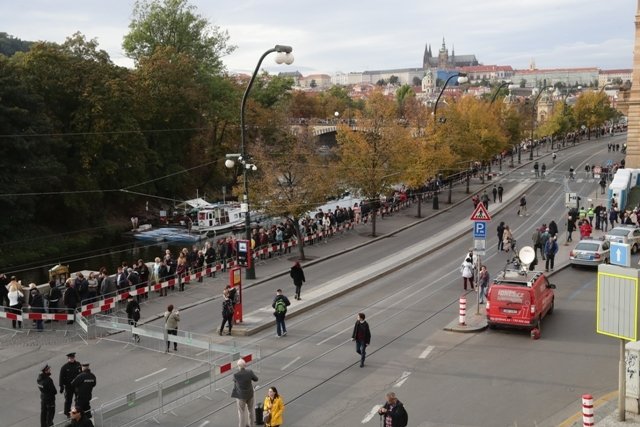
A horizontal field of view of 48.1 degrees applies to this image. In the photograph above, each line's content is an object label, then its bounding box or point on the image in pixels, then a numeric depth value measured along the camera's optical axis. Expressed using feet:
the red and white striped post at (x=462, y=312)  75.59
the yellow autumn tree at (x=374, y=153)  143.54
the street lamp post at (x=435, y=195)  170.40
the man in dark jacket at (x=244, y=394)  48.60
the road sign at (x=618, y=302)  48.06
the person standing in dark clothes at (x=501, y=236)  123.71
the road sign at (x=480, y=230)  80.03
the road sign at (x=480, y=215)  79.25
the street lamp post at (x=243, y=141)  78.43
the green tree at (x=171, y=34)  275.80
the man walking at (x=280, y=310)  72.64
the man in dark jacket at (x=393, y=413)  43.73
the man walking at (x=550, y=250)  103.35
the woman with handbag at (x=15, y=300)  80.51
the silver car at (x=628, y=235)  113.29
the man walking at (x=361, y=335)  62.59
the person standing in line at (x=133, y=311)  76.18
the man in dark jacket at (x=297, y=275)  88.33
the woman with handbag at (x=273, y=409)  47.37
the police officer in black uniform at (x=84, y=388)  50.19
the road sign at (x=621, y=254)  53.08
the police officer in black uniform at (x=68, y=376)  53.57
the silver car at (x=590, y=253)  104.22
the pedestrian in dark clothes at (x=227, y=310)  74.33
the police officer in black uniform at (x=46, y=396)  51.16
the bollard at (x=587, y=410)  45.11
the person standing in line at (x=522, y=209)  163.11
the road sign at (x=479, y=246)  80.28
